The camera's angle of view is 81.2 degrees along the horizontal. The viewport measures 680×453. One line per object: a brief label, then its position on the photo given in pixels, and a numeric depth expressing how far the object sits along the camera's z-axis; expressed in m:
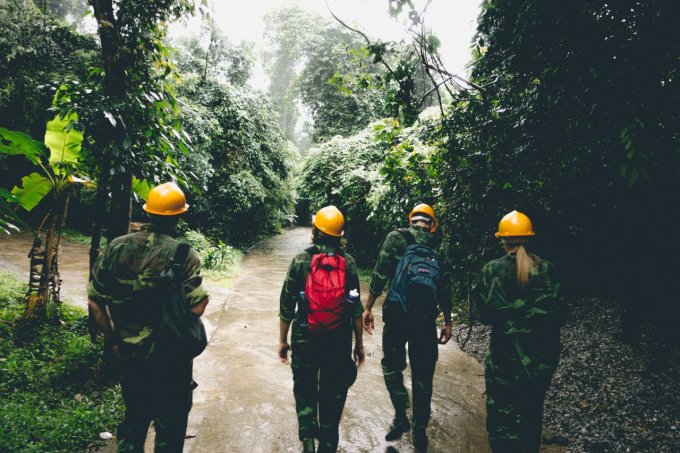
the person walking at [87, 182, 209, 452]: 2.35
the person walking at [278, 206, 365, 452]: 2.77
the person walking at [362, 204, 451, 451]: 3.31
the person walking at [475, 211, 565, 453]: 2.58
